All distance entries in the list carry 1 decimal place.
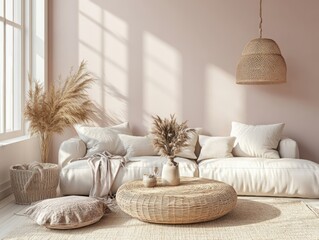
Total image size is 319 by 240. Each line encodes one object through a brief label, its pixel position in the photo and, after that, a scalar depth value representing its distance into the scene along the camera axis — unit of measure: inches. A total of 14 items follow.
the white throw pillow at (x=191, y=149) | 221.9
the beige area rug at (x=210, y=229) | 147.7
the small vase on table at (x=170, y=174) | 168.6
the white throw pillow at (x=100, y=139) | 223.8
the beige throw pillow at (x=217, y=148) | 218.8
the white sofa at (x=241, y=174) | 197.0
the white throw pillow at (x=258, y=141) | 220.8
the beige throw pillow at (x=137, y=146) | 221.5
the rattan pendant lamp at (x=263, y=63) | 214.1
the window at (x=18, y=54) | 211.9
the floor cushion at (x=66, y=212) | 151.8
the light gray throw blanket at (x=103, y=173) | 198.5
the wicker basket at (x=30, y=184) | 189.8
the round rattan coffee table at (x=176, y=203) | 151.7
